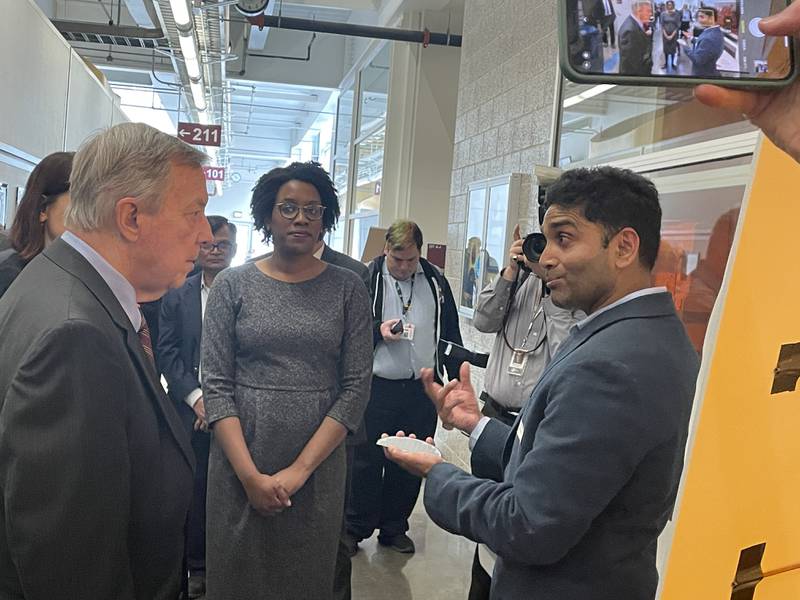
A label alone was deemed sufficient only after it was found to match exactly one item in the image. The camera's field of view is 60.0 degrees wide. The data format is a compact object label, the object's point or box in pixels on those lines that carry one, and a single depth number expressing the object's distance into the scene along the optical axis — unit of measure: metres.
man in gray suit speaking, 1.16
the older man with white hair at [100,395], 1.01
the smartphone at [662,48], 0.62
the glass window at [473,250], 4.61
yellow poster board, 0.71
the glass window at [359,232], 9.20
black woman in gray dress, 2.05
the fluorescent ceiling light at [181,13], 5.64
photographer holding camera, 2.72
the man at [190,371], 3.00
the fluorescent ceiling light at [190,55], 6.75
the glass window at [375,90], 8.80
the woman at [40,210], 2.06
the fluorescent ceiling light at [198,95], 8.84
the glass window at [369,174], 8.64
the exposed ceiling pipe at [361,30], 6.85
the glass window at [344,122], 11.34
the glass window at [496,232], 4.11
